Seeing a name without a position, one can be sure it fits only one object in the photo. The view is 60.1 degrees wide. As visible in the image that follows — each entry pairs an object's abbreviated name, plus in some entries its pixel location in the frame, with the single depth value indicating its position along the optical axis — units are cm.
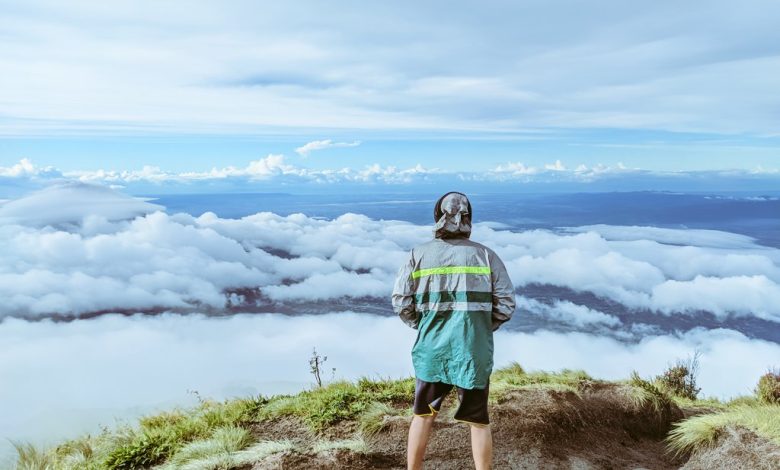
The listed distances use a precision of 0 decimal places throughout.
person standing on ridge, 599
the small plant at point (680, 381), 1328
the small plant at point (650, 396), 1004
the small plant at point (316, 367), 1198
